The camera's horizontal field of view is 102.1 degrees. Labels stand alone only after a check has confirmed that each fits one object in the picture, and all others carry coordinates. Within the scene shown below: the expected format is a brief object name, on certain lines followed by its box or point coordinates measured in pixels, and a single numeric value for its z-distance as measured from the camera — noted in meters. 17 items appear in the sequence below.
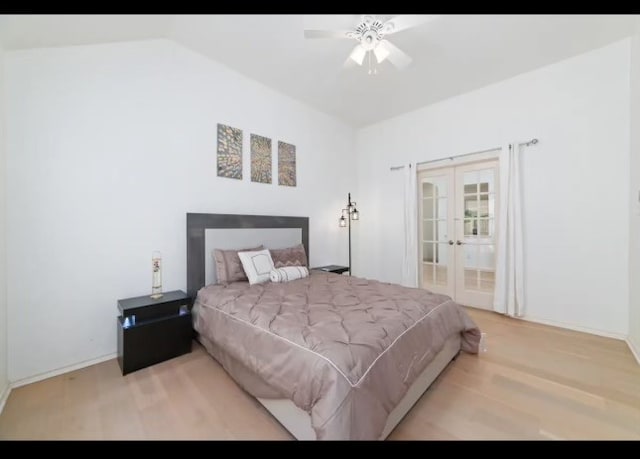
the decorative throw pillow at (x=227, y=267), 2.66
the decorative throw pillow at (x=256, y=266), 2.63
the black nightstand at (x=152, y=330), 2.00
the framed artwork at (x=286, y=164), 3.52
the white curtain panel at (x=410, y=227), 3.92
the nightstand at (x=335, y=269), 3.74
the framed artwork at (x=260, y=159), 3.23
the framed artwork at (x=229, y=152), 2.93
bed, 1.19
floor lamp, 4.27
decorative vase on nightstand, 2.31
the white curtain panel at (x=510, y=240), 3.03
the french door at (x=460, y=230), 3.42
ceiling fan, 1.98
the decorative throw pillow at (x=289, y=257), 3.04
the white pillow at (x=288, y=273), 2.73
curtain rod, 2.98
